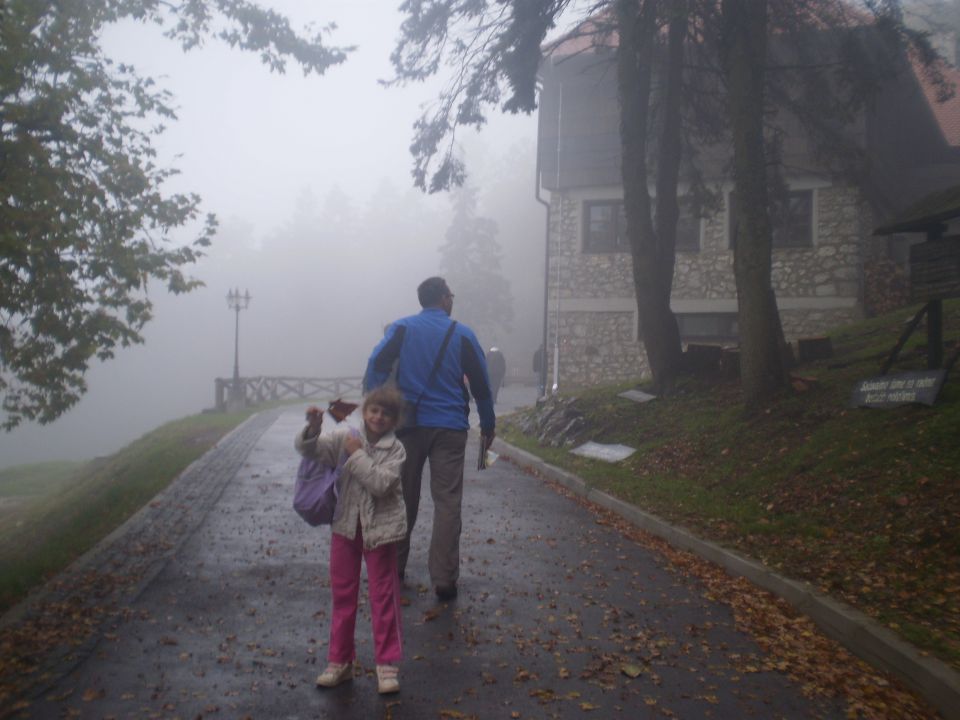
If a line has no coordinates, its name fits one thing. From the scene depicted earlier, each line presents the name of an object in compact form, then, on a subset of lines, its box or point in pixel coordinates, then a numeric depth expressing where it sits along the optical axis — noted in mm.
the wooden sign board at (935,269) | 9602
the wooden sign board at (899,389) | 9531
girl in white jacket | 4516
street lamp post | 33375
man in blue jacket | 5992
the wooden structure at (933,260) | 9625
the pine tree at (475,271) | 59969
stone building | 24156
